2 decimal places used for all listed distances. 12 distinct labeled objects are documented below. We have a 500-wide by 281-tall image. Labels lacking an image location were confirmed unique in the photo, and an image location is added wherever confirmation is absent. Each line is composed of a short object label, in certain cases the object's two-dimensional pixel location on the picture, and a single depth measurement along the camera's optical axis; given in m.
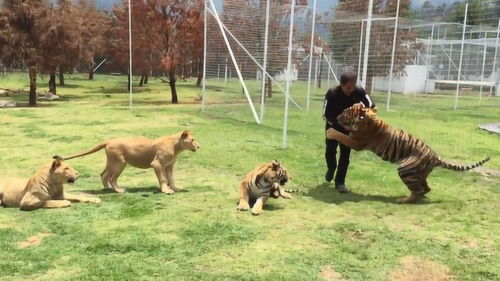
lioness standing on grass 6.19
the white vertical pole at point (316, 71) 17.20
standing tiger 5.93
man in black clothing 6.25
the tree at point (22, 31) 18.28
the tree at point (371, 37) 16.02
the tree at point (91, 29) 22.75
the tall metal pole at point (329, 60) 17.30
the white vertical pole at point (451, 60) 19.44
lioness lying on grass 5.46
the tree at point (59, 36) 19.02
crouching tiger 5.56
